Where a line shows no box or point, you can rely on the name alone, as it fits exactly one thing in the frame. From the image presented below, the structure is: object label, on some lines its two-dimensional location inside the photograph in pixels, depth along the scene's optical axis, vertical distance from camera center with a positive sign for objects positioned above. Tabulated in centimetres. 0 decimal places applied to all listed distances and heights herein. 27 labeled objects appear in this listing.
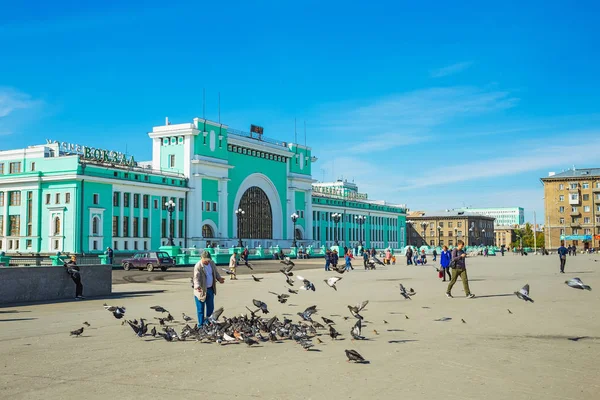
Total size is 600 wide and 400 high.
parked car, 4266 -135
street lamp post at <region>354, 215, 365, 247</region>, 10955 +104
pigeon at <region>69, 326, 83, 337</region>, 1159 -166
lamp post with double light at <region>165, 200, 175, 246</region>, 5084 +293
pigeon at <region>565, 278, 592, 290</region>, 1242 -90
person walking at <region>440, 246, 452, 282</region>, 2880 -95
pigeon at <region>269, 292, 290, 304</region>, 1390 -129
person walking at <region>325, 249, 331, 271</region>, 4056 -123
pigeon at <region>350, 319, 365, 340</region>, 1094 -161
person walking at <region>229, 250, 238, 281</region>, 3274 -115
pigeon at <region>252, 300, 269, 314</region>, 1198 -124
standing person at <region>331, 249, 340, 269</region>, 4089 -111
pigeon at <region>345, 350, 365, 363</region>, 888 -163
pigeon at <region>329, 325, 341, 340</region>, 1108 -164
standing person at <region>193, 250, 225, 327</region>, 1260 -88
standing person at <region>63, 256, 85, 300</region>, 1960 -101
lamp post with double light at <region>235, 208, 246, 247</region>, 7654 +243
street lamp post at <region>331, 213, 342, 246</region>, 10198 +152
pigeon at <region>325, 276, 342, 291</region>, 1270 -83
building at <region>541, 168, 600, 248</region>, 11644 +571
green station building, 5881 +517
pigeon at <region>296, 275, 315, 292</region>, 1308 -93
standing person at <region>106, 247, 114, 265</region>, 4442 -79
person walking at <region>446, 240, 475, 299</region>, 1939 -86
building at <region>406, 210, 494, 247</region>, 15525 +275
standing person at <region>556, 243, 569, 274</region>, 3544 -101
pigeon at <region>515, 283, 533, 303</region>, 1256 -110
